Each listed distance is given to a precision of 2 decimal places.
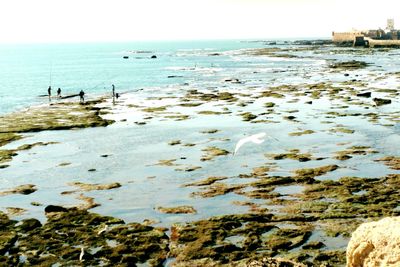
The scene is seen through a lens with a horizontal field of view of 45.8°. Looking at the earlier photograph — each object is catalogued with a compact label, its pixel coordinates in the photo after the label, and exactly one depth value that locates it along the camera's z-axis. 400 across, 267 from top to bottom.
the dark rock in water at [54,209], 27.12
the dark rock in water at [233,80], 100.92
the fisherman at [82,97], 74.56
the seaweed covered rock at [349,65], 117.49
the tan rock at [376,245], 11.93
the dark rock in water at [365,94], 69.71
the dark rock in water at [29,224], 24.75
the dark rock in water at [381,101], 62.72
